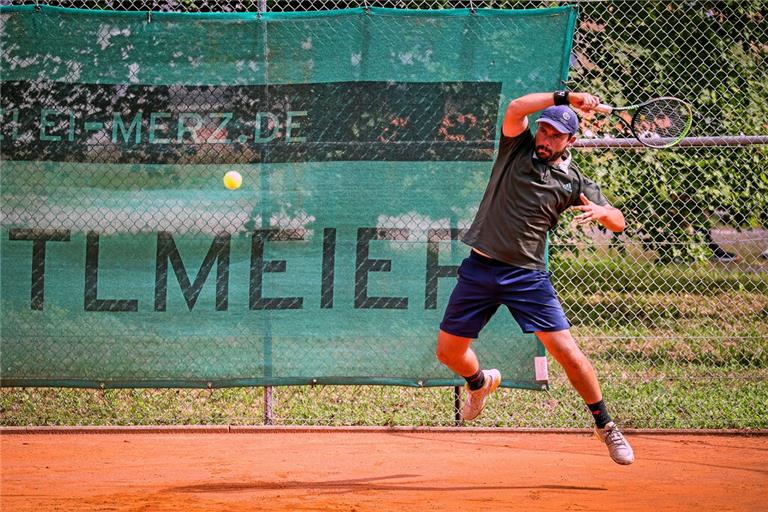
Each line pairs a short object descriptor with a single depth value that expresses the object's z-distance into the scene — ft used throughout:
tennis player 31.07
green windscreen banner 39.75
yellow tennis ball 39.19
